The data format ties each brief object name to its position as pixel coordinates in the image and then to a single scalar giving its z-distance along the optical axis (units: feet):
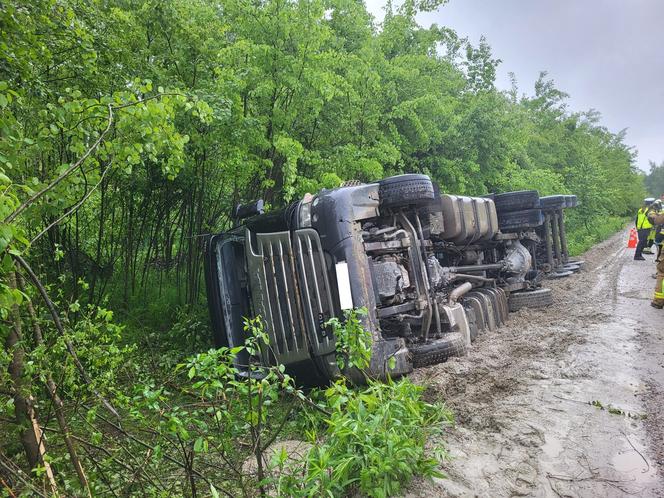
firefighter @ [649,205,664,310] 20.63
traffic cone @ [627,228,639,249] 49.11
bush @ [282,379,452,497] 7.27
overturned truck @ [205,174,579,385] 11.95
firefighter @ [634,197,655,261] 36.91
